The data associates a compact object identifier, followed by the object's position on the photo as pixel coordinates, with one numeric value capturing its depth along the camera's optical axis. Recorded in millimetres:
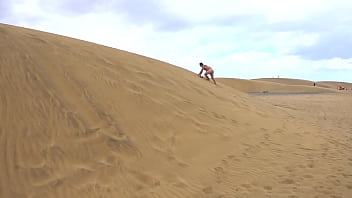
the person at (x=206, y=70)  16344
